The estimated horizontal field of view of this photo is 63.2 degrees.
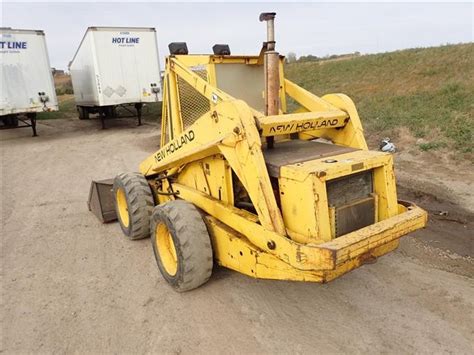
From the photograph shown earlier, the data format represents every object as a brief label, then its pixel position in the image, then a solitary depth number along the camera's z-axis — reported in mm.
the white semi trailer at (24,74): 12164
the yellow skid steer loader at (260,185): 2775
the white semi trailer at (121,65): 13281
